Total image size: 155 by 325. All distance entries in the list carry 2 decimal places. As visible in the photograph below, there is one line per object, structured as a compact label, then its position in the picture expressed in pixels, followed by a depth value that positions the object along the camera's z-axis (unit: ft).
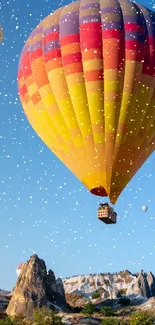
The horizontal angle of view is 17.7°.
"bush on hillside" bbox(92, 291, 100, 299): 320.52
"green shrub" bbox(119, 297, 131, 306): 251.80
